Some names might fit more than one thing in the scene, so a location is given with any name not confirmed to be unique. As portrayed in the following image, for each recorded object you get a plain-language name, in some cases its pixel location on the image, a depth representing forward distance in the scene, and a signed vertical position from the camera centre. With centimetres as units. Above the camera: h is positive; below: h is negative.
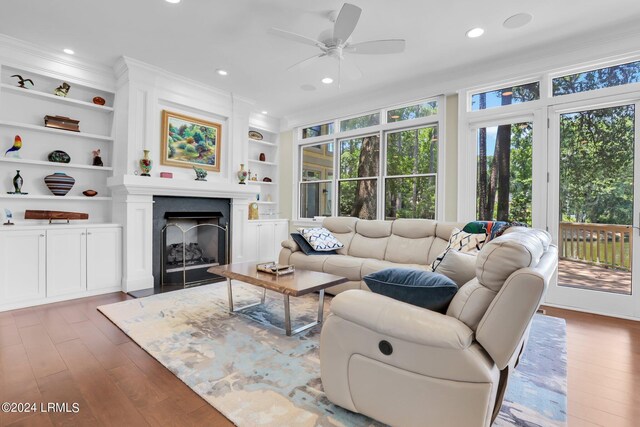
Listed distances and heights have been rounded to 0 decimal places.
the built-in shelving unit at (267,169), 647 +91
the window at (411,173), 475 +64
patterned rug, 167 -104
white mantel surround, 397 -4
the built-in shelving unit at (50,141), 366 +88
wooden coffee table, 251 -59
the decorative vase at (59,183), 380 +33
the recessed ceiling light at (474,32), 325 +190
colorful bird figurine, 359 +73
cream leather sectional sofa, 366 -45
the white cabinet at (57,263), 326 -60
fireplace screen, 452 -56
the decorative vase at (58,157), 387 +66
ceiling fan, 260 +157
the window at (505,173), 391 +54
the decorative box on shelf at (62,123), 383 +108
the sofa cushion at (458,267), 161 -27
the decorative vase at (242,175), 529 +62
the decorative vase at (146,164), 408 +60
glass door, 333 +13
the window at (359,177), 542 +65
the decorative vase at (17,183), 360 +30
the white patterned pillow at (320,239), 420 -36
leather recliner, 124 -56
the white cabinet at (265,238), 557 -48
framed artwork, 452 +105
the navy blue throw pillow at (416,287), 145 -35
